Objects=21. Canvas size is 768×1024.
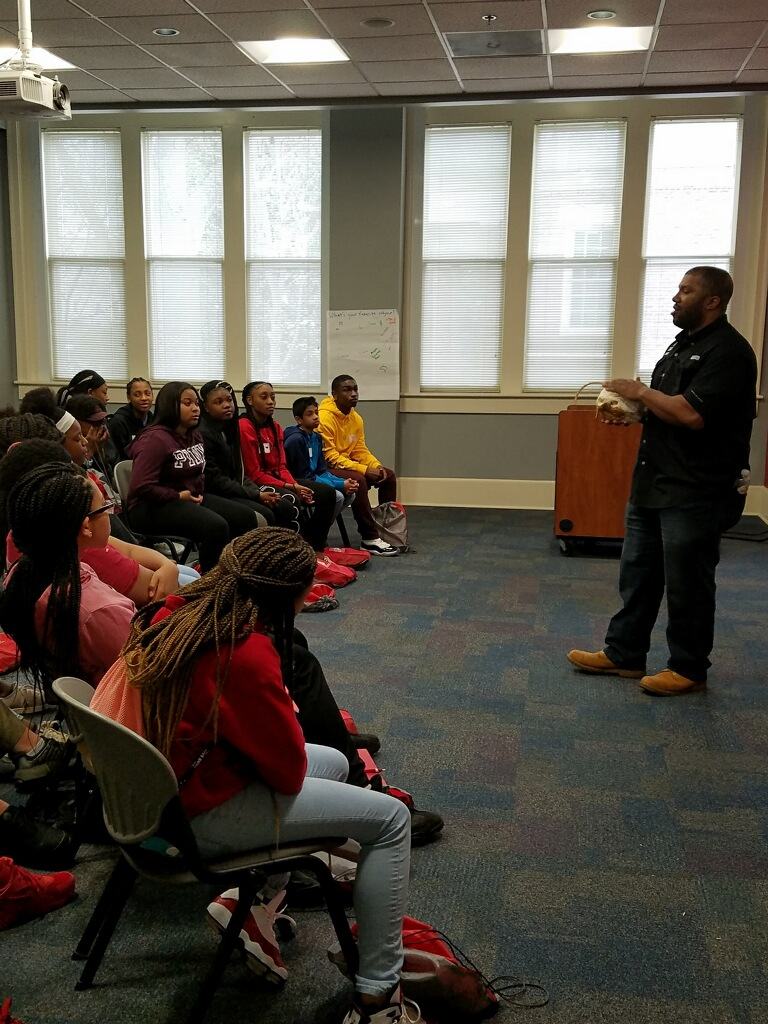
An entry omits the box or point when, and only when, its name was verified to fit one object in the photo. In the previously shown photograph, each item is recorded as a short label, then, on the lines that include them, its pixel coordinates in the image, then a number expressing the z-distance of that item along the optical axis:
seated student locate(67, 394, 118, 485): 4.39
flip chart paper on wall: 7.75
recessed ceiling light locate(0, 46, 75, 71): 5.97
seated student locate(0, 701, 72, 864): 2.32
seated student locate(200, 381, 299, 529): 5.18
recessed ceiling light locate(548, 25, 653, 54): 5.50
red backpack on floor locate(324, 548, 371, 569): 5.68
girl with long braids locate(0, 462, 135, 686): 2.17
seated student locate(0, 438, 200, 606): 2.62
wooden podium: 5.94
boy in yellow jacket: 6.15
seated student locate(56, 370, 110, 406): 5.52
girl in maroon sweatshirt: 4.48
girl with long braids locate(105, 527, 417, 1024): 1.57
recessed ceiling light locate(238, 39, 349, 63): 5.83
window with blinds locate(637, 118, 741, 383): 7.47
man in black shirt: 3.36
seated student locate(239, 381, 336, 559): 5.55
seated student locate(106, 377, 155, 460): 5.84
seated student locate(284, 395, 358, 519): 5.97
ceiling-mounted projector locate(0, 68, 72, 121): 3.61
